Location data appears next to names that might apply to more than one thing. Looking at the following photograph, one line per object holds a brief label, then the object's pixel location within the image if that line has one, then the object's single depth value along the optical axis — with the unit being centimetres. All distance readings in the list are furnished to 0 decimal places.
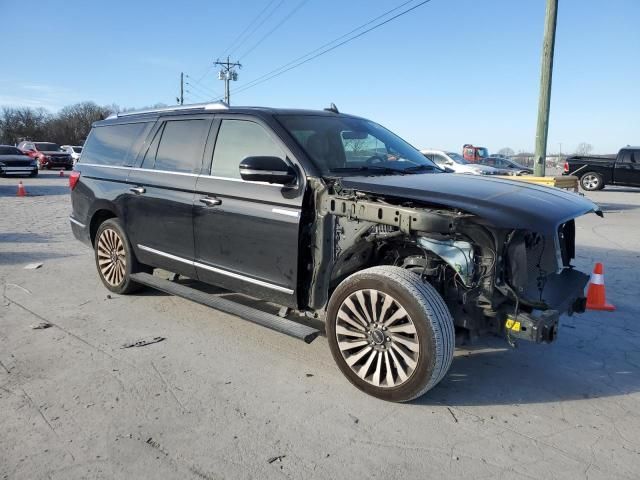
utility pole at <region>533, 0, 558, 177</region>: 1134
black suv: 310
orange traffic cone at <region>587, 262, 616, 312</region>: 514
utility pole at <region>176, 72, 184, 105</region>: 6525
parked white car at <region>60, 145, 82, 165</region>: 3109
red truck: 3061
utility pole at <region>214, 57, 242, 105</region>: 4972
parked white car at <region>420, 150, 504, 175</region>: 1939
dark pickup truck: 2031
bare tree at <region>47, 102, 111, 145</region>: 7846
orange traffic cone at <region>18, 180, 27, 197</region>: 1554
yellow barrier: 1133
